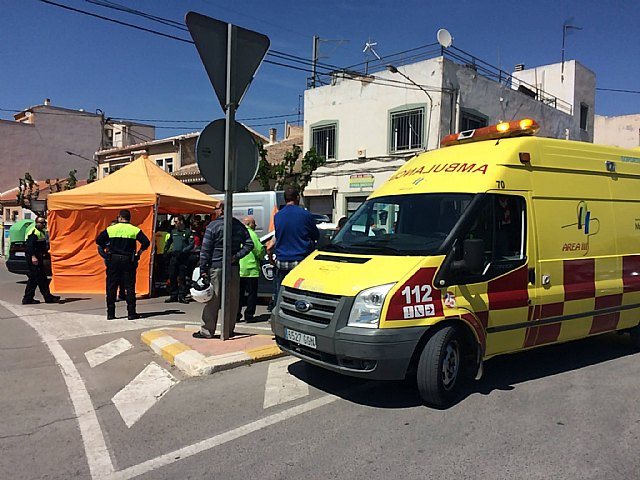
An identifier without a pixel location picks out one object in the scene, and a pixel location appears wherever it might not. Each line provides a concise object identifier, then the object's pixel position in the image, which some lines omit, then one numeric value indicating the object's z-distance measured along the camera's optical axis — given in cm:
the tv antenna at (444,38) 1814
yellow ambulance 452
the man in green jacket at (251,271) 848
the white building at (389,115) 1836
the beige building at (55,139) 4306
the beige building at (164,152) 2997
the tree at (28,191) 3406
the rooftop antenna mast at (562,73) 2730
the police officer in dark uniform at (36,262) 1021
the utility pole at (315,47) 2387
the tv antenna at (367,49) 2047
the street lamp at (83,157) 4222
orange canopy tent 1171
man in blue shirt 700
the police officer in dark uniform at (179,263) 1112
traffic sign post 628
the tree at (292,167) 2030
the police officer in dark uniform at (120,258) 868
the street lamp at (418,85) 1827
